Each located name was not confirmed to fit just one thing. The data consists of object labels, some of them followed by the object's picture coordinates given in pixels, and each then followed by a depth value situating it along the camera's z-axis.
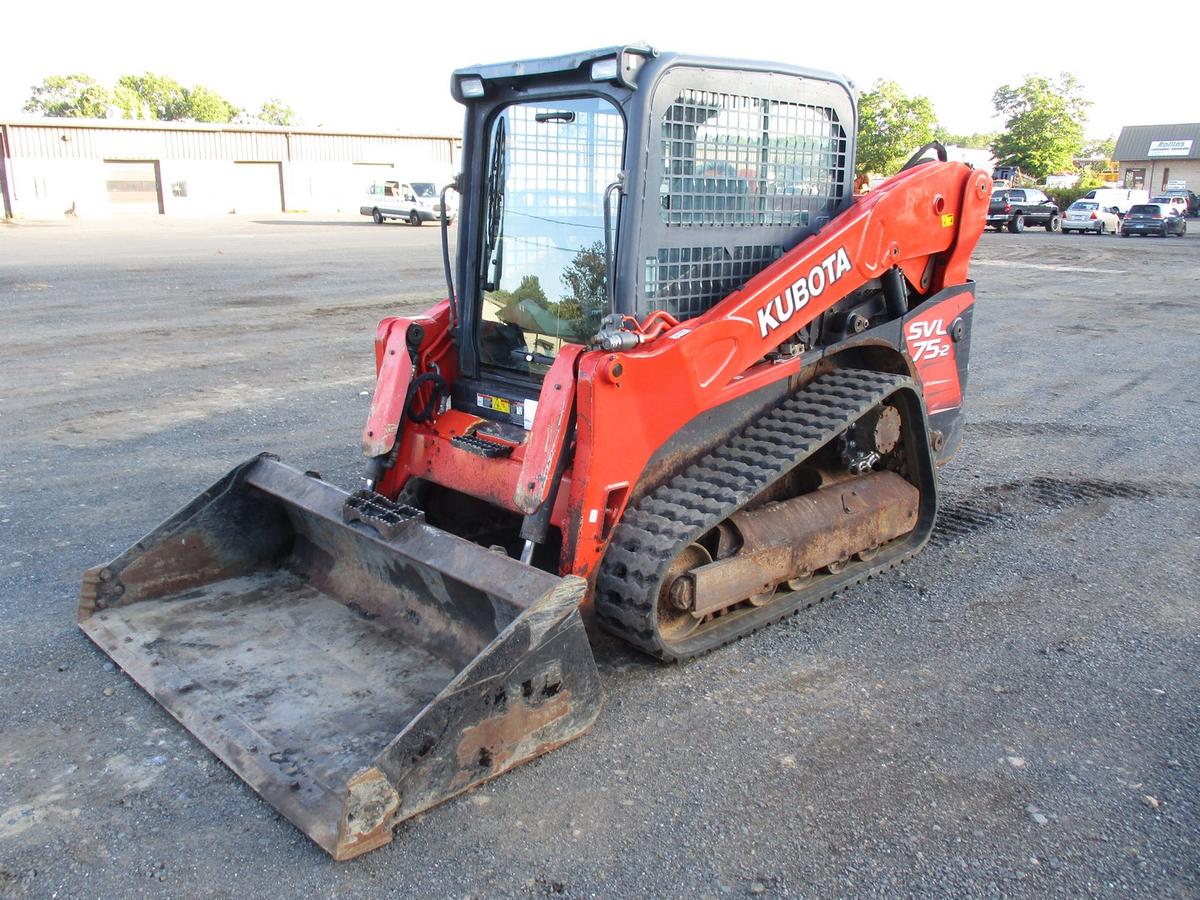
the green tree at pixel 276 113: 113.12
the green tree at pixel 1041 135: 54.16
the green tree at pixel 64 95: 90.50
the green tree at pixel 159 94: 96.38
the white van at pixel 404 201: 36.94
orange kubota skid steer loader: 3.70
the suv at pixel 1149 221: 34.97
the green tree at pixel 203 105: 96.75
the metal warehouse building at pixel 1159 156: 66.19
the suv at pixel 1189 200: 56.72
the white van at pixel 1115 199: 36.75
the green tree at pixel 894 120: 50.50
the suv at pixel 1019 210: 35.19
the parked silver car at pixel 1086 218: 35.19
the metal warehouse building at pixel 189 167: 43.47
